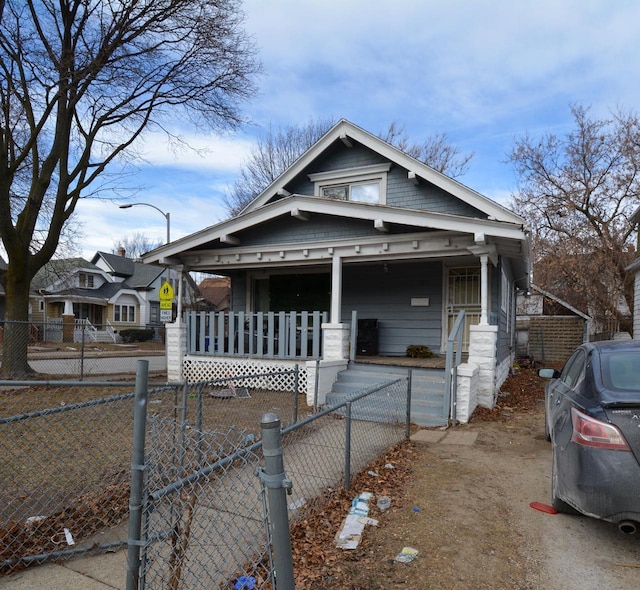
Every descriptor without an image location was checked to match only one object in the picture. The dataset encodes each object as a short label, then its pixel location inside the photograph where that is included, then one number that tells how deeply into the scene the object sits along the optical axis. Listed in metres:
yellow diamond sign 12.21
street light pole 19.39
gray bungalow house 8.42
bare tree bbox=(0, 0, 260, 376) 11.20
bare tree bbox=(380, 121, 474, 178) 25.53
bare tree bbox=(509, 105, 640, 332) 20.69
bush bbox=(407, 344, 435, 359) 10.42
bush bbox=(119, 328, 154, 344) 31.75
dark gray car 2.93
